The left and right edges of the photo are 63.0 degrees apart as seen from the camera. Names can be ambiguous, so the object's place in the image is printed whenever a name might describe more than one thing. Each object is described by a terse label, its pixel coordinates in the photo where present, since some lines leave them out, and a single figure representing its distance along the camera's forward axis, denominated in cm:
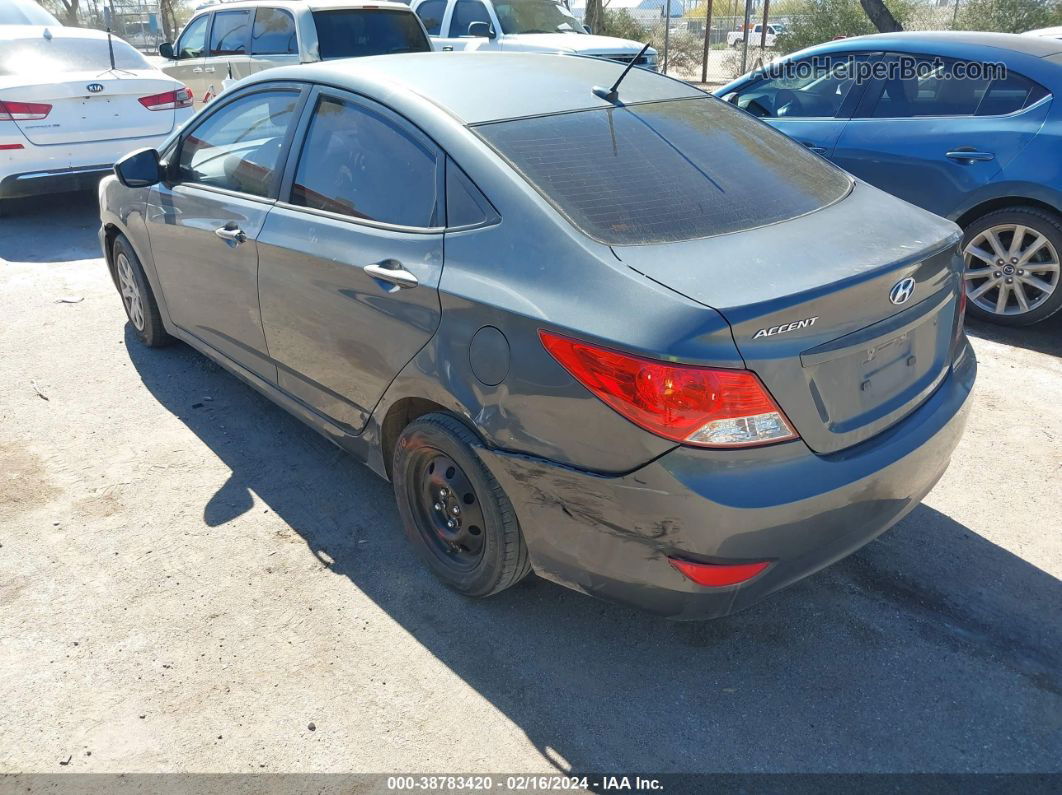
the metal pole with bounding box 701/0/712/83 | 1679
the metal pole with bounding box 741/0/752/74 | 1677
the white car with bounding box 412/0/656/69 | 1190
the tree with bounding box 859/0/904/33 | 1367
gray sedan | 228
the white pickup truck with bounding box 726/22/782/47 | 2402
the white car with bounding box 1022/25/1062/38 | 644
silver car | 928
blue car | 502
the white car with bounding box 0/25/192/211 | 731
